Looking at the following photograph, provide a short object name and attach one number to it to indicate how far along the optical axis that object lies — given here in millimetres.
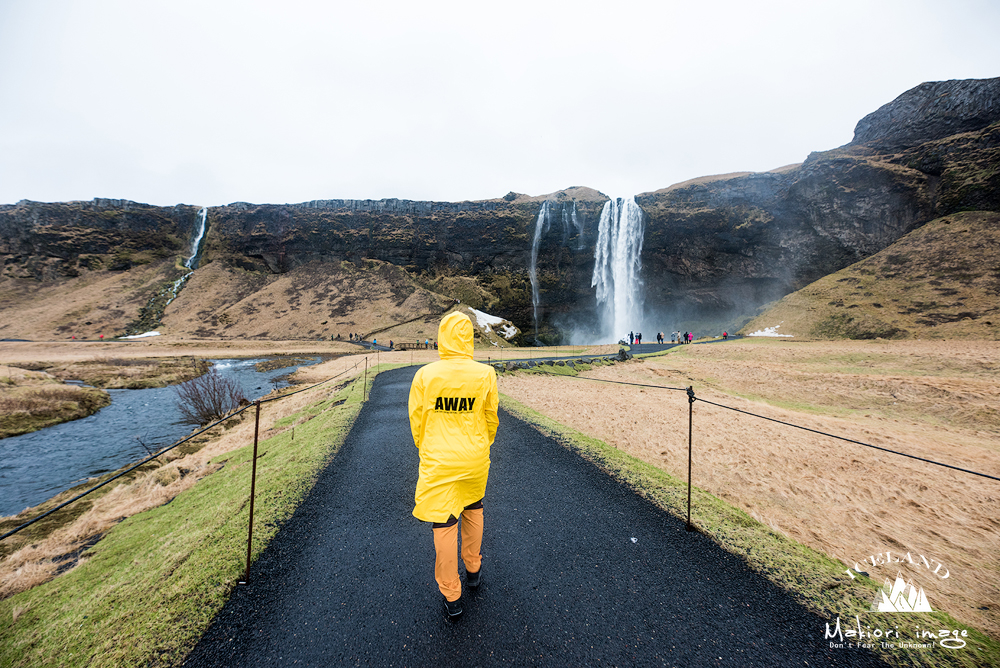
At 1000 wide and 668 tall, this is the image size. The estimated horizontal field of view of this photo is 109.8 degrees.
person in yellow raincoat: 3164
